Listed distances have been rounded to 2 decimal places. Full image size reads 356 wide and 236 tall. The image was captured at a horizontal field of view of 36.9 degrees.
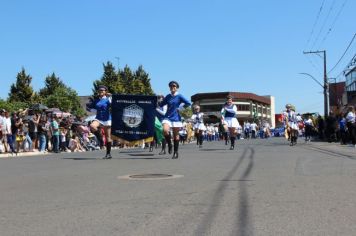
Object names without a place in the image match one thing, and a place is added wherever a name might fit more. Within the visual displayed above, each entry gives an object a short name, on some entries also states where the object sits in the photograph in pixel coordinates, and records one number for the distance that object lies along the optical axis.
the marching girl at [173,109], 14.94
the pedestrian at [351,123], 22.09
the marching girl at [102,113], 14.89
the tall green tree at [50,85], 95.00
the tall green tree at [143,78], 85.75
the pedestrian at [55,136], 22.47
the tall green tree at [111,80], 75.39
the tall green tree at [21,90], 86.62
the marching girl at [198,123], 24.90
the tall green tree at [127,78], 79.39
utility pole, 49.88
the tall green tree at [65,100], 82.92
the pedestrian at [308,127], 32.12
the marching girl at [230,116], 19.97
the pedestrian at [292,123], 23.23
